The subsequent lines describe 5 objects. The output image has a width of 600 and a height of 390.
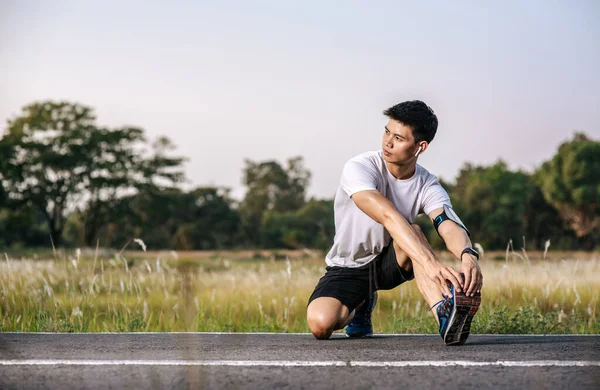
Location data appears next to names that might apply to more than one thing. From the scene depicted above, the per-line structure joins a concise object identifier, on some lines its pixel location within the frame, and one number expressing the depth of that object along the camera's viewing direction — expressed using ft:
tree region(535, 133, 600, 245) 185.06
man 14.80
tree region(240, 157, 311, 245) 261.85
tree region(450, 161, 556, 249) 212.64
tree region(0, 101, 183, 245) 139.33
